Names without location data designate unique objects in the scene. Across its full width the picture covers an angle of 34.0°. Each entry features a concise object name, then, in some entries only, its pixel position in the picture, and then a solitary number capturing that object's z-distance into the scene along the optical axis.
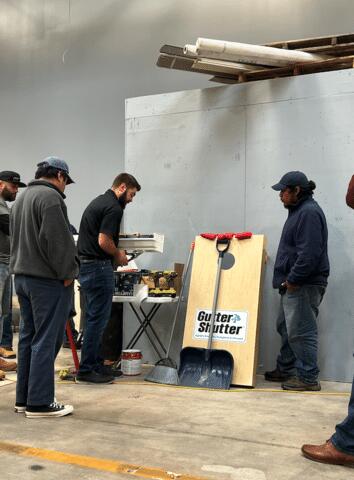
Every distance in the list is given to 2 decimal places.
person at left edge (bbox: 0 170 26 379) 5.21
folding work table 4.96
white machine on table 4.83
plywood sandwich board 4.74
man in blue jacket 4.43
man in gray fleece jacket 3.59
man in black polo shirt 4.61
